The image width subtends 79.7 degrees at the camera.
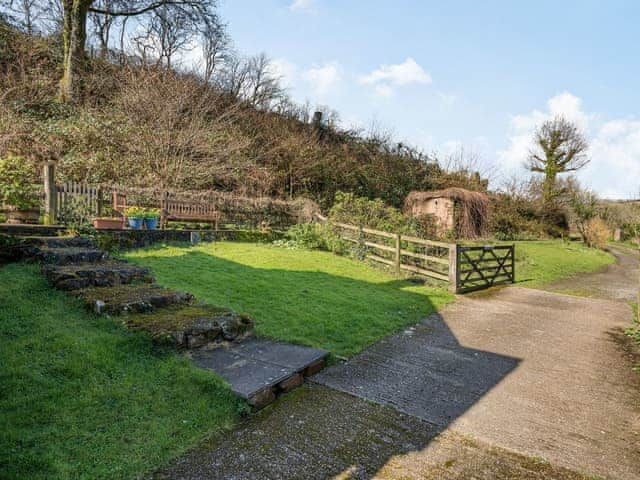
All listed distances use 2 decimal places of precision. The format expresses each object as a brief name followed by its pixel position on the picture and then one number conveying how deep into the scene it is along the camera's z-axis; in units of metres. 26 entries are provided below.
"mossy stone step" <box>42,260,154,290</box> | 4.61
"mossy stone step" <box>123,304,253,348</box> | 3.79
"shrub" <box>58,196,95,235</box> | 7.83
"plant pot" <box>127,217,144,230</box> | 9.33
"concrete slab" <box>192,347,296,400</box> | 3.23
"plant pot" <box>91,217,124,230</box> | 7.99
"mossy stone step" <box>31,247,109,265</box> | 5.42
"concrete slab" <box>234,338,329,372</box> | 3.81
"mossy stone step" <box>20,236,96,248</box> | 5.73
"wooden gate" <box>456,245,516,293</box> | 8.72
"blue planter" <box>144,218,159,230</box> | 9.51
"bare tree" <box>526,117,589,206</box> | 28.89
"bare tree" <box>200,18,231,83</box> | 18.91
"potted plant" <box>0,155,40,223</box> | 7.24
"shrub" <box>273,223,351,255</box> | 11.57
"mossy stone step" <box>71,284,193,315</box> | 4.12
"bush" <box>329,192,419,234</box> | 11.48
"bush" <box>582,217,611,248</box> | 22.03
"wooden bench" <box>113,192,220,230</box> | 10.23
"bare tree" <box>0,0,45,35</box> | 15.46
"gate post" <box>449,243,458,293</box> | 8.59
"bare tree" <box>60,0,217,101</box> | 14.98
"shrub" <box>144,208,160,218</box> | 9.49
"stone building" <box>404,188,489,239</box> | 18.61
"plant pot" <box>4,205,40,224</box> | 7.30
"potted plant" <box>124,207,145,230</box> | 9.28
